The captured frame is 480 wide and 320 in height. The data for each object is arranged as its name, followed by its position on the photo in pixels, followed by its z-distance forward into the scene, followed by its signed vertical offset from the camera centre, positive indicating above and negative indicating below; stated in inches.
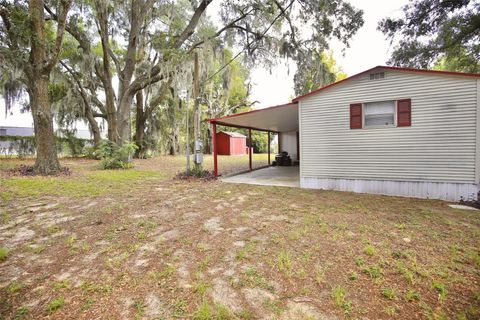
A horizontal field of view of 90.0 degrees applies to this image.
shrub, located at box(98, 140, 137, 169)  407.2 -4.2
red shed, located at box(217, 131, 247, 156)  914.7 +21.1
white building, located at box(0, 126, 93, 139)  993.8 +96.5
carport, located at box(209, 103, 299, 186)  308.3 +41.5
